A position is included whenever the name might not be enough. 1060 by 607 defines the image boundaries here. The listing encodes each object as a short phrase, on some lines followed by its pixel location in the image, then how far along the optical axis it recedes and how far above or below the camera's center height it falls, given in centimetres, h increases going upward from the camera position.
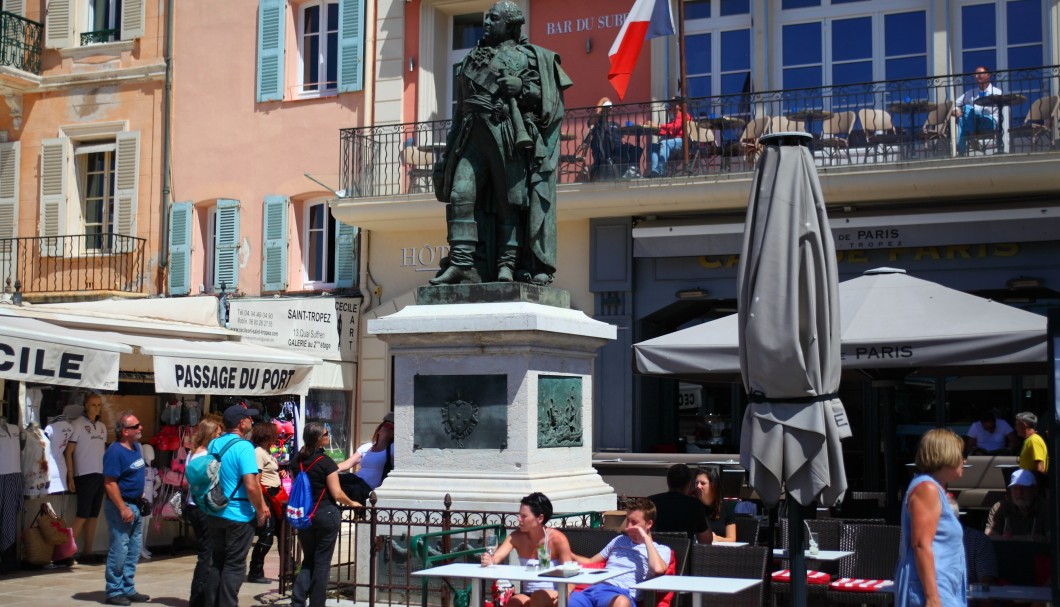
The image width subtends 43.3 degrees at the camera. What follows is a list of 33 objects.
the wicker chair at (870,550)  789 -91
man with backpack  895 -85
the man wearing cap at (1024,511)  891 -76
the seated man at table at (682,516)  824 -75
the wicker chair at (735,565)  713 -91
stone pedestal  857 -7
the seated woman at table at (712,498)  902 -71
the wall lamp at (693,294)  1845 +140
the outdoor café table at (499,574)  670 -92
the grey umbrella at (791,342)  630 +26
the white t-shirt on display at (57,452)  1319 -61
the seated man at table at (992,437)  1558 -46
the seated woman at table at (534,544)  741 -84
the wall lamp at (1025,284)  1681 +144
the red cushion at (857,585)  747 -108
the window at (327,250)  2070 +225
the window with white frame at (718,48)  1903 +499
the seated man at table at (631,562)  714 -90
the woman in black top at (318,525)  879 -88
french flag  1753 +479
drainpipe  2169 +407
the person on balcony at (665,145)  1833 +343
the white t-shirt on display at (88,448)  1345 -57
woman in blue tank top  554 -59
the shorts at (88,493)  1349 -103
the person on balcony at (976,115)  1695 +359
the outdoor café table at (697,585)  628 -92
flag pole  1770 +419
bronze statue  899 +159
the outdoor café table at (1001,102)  1662 +370
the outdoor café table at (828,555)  745 -90
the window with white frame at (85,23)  2231 +621
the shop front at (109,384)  1200 +8
